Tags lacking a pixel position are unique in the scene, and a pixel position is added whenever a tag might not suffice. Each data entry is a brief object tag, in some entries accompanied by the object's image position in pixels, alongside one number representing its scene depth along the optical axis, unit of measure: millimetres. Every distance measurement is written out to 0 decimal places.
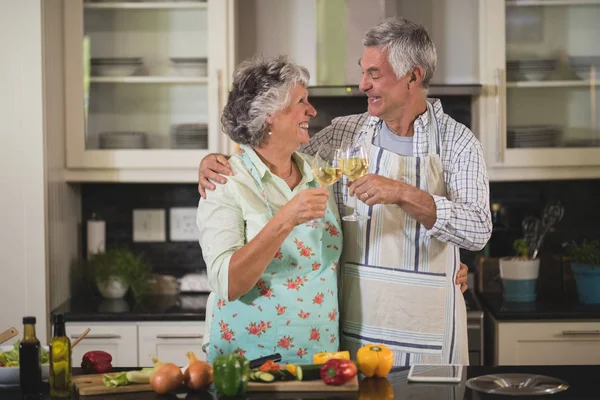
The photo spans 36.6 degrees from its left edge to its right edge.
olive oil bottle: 2098
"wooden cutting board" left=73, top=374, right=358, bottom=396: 2098
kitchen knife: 2256
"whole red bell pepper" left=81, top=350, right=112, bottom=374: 2326
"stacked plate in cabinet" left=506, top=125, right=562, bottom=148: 3955
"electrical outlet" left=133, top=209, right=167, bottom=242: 4359
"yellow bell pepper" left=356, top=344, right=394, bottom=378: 2201
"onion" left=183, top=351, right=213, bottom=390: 2113
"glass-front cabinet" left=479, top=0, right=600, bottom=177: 3916
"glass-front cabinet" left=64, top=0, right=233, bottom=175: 3926
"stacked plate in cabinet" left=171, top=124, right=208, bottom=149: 3984
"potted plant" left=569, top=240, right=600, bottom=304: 3865
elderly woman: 2318
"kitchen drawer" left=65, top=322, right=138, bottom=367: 3705
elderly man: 2594
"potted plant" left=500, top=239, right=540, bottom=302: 3930
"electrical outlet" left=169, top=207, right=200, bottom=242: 4348
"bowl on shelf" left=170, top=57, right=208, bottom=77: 3973
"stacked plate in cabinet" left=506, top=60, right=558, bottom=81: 3969
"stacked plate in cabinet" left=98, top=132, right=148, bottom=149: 3982
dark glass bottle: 2135
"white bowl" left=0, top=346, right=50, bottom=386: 2223
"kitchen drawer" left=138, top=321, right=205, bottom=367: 3713
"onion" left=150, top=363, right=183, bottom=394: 2092
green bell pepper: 2035
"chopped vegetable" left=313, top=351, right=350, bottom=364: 2195
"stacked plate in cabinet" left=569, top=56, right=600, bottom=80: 3990
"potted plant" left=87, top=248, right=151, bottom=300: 4023
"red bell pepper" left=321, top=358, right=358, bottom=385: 2098
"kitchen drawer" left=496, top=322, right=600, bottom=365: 3682
